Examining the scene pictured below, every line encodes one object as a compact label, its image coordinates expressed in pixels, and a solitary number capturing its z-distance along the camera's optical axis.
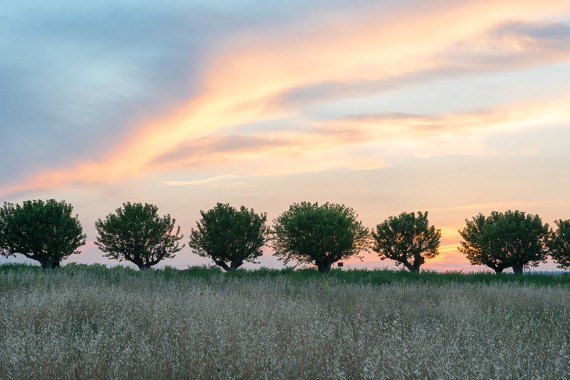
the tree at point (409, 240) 55.59
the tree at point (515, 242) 51.53
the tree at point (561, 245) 50.69
